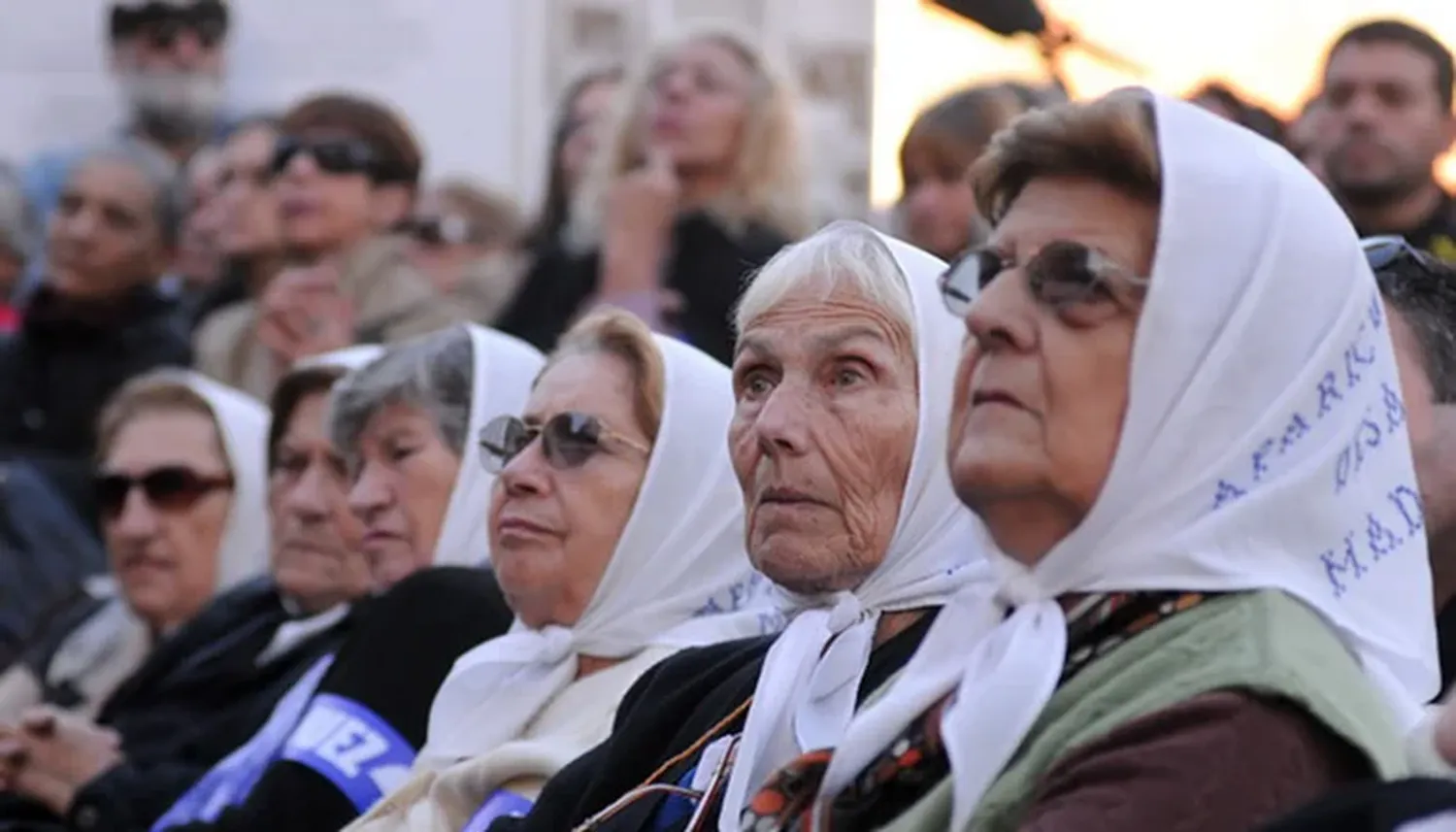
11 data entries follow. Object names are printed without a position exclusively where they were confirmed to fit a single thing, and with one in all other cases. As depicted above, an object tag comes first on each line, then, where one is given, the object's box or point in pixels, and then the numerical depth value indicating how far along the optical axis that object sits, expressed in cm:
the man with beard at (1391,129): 682
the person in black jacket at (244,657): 678
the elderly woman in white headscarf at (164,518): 804
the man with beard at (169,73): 1122
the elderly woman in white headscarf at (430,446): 630
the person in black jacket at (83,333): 955
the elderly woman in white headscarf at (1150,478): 337
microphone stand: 693
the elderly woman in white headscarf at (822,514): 420
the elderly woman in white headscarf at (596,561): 531
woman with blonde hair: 754
